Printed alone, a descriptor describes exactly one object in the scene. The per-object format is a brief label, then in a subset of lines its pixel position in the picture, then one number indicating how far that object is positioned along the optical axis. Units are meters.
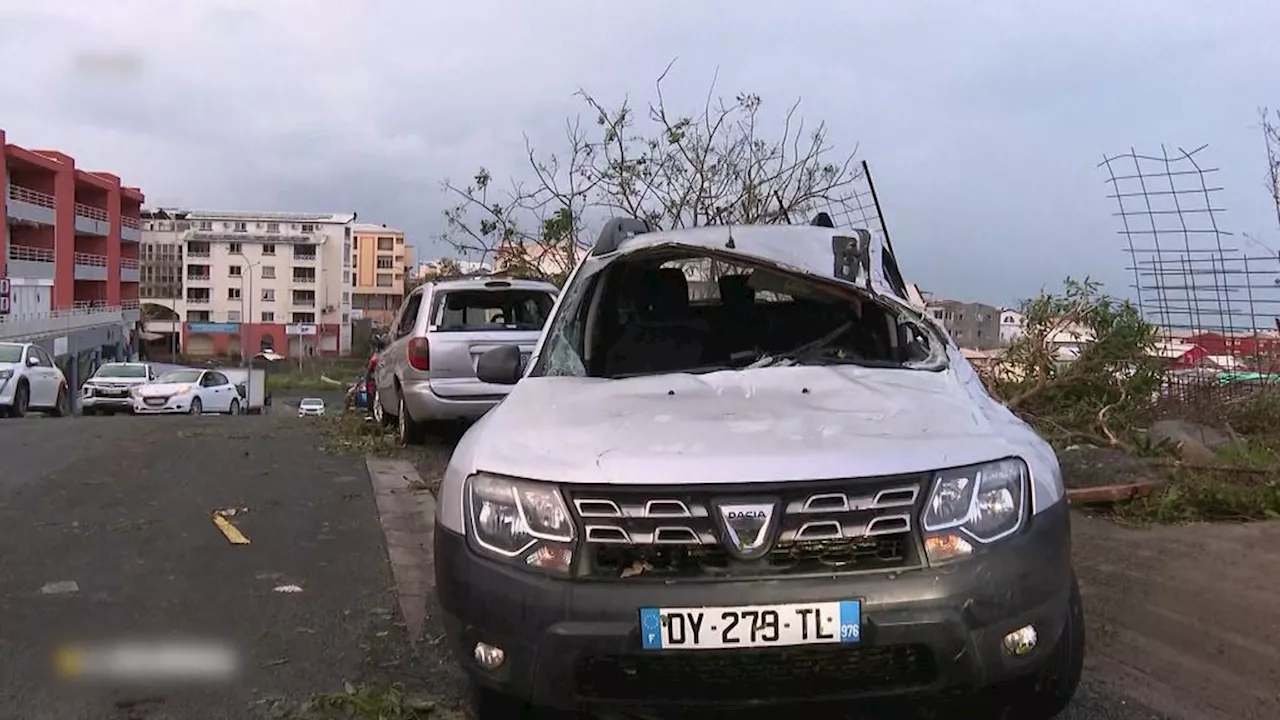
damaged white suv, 2.75
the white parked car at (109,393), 23.80
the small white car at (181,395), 23.48
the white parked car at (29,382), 17.58
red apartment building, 47.12
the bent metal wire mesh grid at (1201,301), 8.91
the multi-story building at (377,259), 104.44
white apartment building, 85.94
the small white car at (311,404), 36.43
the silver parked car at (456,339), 9.44
